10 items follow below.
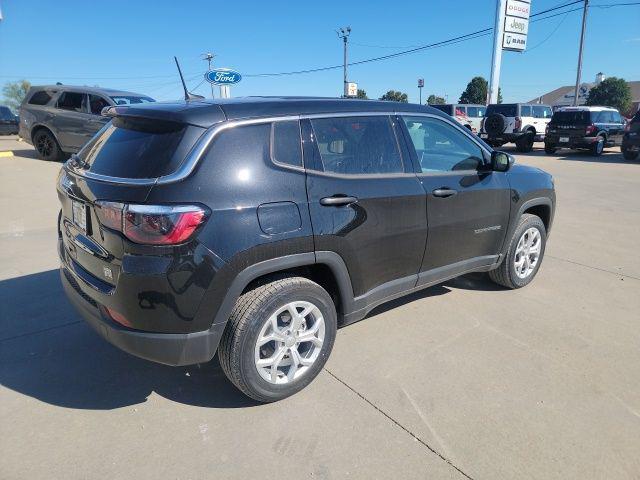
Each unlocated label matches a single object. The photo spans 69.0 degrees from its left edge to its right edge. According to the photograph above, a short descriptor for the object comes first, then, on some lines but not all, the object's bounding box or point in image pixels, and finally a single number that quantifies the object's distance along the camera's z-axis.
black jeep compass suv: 2.32
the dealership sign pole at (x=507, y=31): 23.97
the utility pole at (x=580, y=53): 32.96
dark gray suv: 11.91
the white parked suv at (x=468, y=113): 23.38
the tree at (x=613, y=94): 56.84
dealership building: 70.16
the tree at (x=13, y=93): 92.94
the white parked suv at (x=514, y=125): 20.17
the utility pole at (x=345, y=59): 39.21
